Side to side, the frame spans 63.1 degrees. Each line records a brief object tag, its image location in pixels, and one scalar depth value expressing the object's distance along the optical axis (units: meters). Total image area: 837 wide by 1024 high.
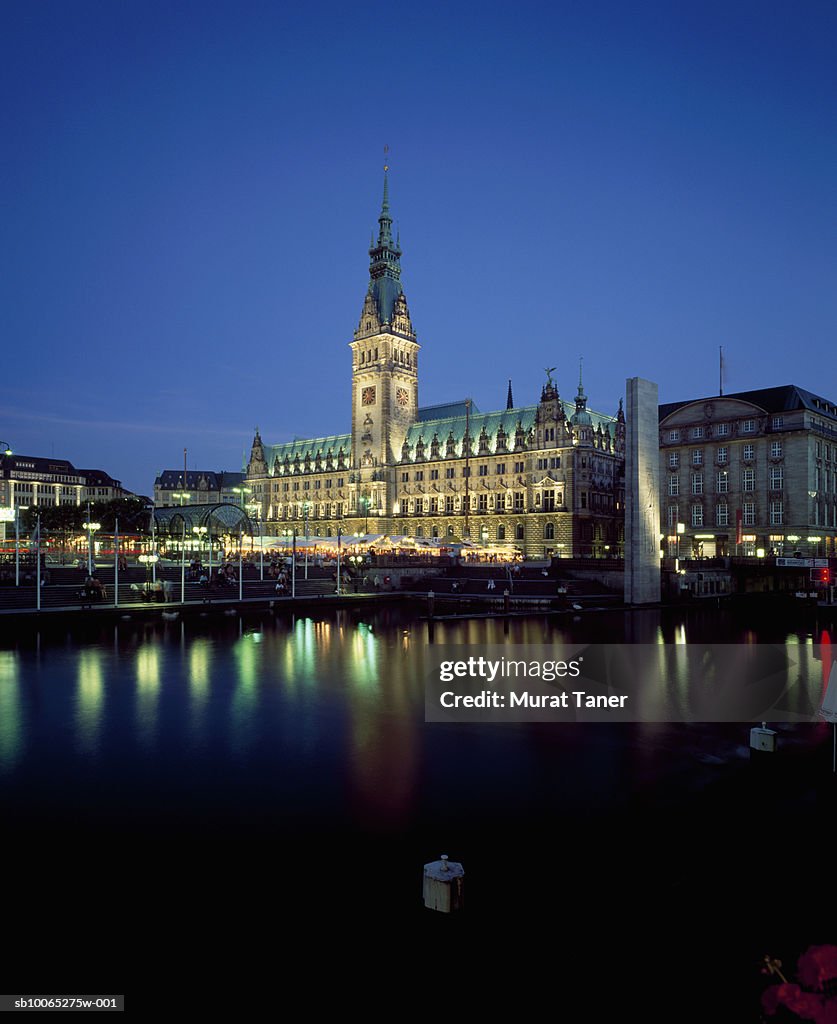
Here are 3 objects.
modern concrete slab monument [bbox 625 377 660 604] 68.88
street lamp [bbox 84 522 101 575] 56.80
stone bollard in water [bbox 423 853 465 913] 10.65
